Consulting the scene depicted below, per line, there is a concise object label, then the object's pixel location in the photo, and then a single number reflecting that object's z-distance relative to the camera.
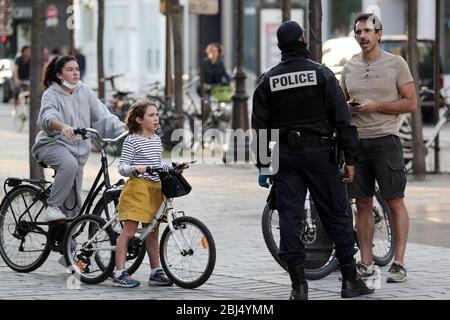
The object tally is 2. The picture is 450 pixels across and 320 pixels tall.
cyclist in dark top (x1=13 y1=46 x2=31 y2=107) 32.39
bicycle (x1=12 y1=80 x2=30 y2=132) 29.30
